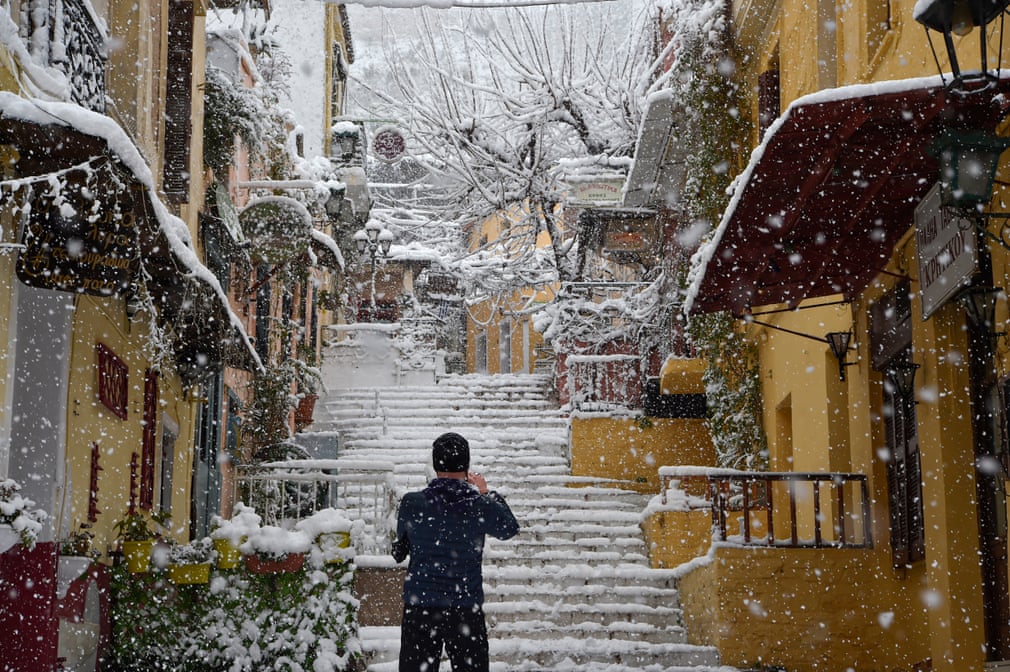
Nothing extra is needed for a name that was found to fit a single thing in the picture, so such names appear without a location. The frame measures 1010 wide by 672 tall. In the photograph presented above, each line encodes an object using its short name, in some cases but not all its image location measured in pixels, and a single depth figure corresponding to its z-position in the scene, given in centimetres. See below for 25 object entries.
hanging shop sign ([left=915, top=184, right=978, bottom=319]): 675
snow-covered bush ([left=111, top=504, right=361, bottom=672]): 866
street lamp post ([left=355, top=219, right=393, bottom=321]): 2508
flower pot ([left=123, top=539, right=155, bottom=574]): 868
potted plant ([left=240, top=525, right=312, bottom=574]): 878
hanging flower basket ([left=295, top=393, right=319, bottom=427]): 1939
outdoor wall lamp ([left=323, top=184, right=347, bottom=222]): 1886
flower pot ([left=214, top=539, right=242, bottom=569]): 877
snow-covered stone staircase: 1024
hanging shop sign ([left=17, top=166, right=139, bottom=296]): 699
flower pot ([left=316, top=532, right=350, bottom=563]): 891
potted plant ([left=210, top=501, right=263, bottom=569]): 877
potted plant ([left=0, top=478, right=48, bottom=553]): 618
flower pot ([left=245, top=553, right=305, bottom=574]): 879
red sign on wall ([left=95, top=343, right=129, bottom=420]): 942
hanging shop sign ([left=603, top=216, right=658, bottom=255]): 2134
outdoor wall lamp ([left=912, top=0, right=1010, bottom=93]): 542
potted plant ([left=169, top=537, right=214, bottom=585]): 870
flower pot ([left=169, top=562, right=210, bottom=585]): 869
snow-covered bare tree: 2433
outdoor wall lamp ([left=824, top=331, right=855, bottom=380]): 1091
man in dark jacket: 570
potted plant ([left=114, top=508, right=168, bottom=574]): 868
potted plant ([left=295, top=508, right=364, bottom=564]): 893
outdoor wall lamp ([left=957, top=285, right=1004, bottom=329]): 739
